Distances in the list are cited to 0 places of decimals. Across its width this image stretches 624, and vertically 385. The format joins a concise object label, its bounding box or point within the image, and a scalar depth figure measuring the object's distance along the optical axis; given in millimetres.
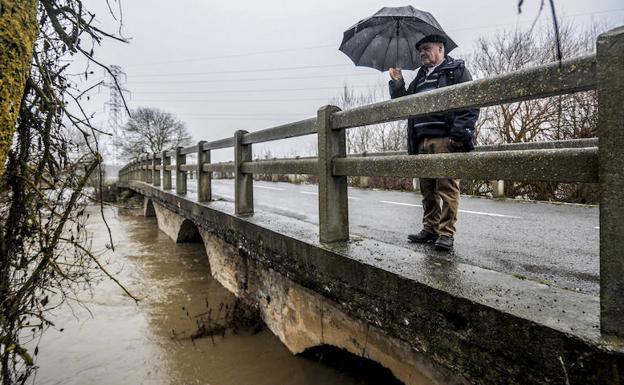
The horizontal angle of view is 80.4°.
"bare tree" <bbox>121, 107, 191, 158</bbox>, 38469
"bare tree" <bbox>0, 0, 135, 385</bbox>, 2533
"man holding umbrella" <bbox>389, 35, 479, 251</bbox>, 2646
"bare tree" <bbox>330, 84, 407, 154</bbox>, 17516
